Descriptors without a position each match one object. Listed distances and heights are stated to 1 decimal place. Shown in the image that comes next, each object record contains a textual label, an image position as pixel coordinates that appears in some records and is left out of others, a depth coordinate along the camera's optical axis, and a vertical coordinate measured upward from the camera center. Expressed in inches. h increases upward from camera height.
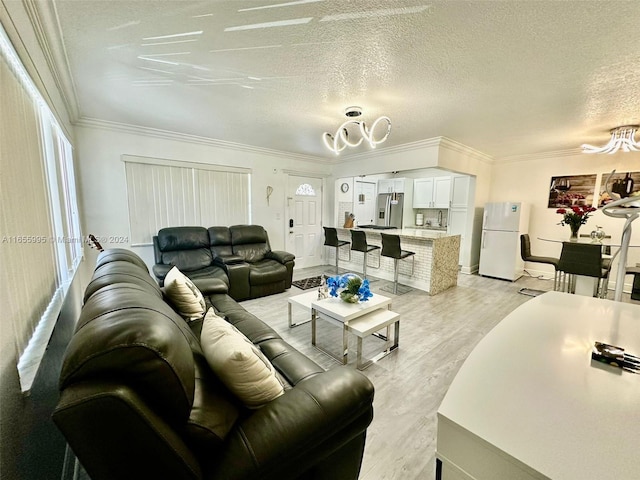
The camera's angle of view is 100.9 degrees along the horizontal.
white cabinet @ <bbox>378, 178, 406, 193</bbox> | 267.5 +23.5
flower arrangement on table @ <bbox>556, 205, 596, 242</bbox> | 144.3 -3.6
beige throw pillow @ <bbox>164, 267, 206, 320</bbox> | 76.9 -27.0
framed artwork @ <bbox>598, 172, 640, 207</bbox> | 164.6 +17.9
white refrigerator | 190.4 -21.2
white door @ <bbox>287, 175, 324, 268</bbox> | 218.5 -11.6
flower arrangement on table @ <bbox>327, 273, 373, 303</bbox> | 96.0 -30.5
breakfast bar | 162.7 -33.7
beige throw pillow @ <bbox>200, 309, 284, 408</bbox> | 38.3 -24.2
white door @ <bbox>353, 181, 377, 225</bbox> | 264.8 +4.2
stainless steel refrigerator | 269.4 -2.1
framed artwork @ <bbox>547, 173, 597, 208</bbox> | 181.6 +15.0
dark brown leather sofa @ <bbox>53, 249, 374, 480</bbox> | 25.1 -24.8
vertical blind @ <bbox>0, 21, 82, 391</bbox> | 39.5 -3.5
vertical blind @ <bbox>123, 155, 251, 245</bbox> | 150.9 +5.8
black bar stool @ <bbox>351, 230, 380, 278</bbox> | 182.7 -25.6
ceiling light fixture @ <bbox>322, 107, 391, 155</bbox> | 111.8 +42.1
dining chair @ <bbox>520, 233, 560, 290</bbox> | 163.0 -28.9
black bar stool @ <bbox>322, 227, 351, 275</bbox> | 201.2 -24.4
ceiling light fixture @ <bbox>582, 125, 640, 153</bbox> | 132.6 +36.0
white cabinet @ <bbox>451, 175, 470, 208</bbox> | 226.2 +15.8
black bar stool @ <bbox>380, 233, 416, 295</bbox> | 160.1 -26.2
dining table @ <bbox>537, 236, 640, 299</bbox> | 144.8 -39.5
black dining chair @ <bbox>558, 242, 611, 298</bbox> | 131.7 -26.1
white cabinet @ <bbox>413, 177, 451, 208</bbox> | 247.1 +16.0
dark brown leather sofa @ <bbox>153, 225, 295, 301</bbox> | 144.3 -32.2
